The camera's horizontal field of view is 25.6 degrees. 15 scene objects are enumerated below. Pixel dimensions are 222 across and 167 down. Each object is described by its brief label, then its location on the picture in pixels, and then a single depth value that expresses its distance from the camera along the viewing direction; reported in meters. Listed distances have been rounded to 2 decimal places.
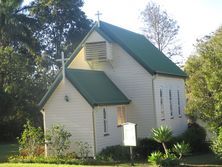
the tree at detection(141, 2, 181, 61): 61.62
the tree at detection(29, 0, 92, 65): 56.41
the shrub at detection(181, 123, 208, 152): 33.22
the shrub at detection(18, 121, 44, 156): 27.98
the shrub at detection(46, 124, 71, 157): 27.77
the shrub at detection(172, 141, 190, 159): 25.19
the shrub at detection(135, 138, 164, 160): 29.77
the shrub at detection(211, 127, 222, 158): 24.23
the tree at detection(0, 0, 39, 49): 48.38
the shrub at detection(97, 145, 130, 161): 27.77
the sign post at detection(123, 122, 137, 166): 24.94
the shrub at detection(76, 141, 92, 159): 27.80
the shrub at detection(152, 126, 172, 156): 26.05
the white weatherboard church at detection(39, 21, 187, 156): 28.41
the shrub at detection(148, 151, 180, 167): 22.98
